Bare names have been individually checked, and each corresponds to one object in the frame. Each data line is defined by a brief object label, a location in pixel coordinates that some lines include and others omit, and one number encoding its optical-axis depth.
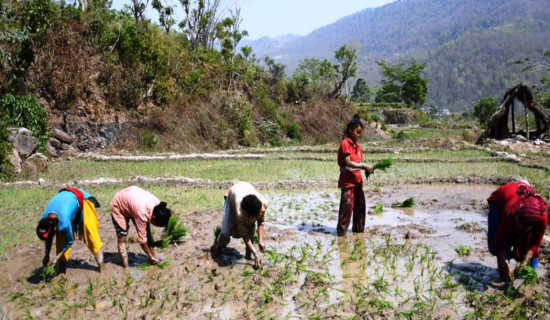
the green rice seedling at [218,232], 5.27
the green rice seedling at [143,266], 4.78
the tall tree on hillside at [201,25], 27.45
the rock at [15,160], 10.71
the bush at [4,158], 10.21
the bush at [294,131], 23.27
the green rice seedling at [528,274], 3.95
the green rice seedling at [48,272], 4.28
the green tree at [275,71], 27.83
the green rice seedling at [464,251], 5.25
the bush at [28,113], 13.27
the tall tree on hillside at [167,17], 24.82
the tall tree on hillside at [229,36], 25.67
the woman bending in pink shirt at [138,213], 4.39
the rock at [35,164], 11.07
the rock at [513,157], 13.64
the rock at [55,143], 15.06
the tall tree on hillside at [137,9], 21.59
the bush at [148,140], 17.47
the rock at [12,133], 11.38
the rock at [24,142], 11.48
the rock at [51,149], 14.29
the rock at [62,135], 15.41
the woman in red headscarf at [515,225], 3.85
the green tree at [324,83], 27.66
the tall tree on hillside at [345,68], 27.77
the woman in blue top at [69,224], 4.18
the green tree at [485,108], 42.04
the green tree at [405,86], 53.16
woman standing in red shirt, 5.89
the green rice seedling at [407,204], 7.69
